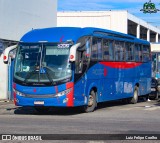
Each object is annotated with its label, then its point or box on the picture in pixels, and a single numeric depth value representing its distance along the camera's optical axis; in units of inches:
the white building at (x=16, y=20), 1023.6
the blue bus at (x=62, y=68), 699.4
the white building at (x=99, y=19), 2050.9
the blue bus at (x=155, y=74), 1186.6
